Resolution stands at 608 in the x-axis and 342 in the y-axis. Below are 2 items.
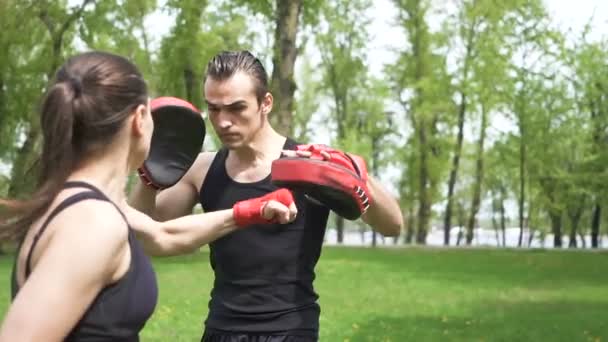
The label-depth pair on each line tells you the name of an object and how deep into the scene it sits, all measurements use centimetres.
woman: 196
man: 372
